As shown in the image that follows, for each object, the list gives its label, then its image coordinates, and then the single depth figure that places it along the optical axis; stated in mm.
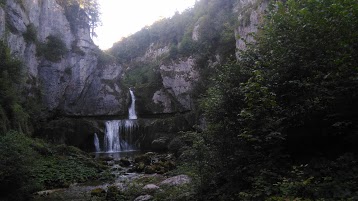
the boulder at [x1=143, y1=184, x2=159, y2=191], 9977
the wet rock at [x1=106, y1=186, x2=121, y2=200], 9881
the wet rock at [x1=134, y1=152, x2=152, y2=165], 19288
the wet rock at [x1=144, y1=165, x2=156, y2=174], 15992
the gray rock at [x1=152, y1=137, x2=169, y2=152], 25406
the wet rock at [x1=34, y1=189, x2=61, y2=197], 11083
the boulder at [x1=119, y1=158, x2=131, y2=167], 19156
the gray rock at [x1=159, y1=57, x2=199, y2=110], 30280
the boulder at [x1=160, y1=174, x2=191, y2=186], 10102
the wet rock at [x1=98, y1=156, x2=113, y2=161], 20656
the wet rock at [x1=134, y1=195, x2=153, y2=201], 8821
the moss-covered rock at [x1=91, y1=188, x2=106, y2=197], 10789
